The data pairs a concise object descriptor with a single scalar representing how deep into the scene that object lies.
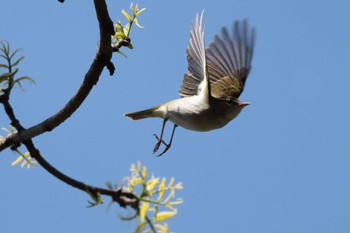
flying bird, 5.52
